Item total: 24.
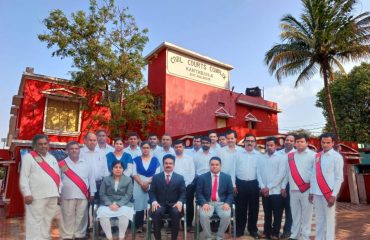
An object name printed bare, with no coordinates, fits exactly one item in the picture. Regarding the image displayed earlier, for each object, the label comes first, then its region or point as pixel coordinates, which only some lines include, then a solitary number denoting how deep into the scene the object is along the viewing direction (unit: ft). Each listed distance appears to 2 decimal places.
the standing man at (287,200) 18.94
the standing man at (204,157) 20.68
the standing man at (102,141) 19.85
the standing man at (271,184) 18.51
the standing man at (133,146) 20.85
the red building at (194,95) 51.85
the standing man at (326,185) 15.76
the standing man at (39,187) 14.98
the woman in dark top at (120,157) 18.92
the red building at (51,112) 38.83
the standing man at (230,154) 20.10
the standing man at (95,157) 18.71
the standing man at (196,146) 21.90
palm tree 45.34
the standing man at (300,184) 16.96
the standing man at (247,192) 19.27
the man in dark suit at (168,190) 16.51
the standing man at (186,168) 19.67
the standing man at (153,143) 21.58
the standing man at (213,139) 21.62
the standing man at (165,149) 20.59
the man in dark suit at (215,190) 16.93
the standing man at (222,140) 21.24
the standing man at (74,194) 17.12
